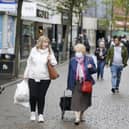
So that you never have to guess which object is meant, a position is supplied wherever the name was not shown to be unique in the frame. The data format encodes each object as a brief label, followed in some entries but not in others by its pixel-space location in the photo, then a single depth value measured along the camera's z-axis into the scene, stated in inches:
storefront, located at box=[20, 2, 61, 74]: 1593.3
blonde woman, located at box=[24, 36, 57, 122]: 456.8
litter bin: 871.7
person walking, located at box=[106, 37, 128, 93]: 701.9
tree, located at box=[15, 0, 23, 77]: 880.7
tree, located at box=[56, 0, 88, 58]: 1599.4
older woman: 460.4
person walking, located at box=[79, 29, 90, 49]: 1452.4
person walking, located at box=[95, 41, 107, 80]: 940.0
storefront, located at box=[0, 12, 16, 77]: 1357.4
